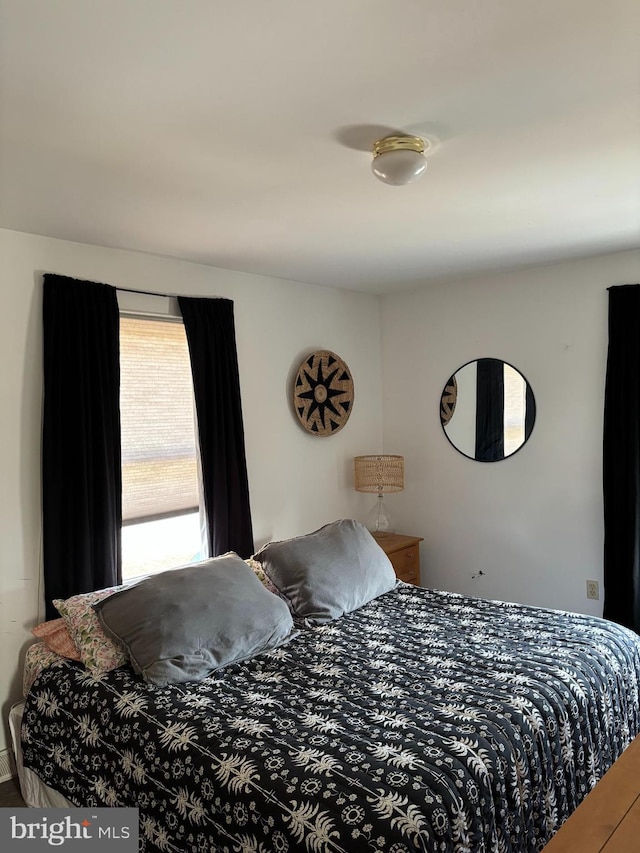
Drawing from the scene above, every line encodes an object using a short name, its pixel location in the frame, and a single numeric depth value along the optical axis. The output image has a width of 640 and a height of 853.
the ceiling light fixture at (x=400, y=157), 2.08
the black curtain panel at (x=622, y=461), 3.78
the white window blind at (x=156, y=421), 3.45
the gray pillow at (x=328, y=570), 3.20
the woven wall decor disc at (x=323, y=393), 4.38
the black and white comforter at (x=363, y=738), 1.78
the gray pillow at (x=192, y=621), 2.55
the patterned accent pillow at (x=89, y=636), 2.62
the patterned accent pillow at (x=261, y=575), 3.37
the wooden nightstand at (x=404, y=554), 4.40
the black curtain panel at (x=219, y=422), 3.68
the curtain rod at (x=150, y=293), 3.40
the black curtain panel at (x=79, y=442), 3.05
